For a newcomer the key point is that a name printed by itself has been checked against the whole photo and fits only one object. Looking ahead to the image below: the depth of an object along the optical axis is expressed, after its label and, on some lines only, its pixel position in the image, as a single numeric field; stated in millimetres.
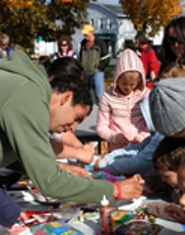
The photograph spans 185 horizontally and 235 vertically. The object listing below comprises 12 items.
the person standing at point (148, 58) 5480
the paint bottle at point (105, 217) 1796
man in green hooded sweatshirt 1468
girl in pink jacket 3037
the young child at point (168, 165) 1873
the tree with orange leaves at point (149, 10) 20828
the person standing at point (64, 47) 5992
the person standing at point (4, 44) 6482
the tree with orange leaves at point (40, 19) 11172
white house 40438
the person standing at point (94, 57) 6566
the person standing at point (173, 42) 3037
